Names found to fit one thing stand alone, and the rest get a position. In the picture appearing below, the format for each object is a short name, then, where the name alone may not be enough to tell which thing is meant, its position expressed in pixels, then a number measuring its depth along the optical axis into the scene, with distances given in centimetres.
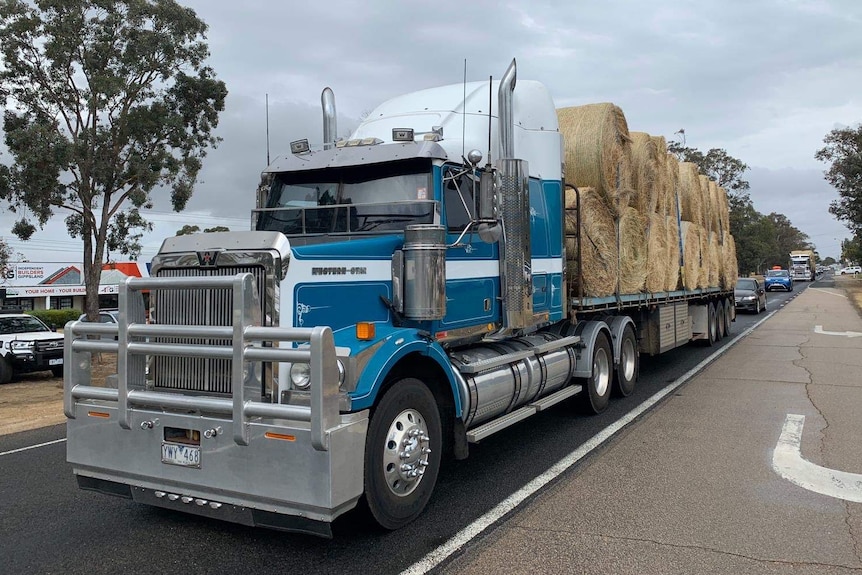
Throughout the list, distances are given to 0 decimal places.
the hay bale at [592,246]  775
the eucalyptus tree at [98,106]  1223
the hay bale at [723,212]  1590
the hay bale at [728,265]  1572
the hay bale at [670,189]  1041
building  4391
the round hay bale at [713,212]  1454
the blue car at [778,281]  5191
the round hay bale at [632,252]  862
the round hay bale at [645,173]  926
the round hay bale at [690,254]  1169
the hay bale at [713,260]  1381
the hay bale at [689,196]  1282
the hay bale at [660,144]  1024
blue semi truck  352
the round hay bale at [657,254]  955
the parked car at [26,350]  1313
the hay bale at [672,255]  1057
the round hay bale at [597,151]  815
